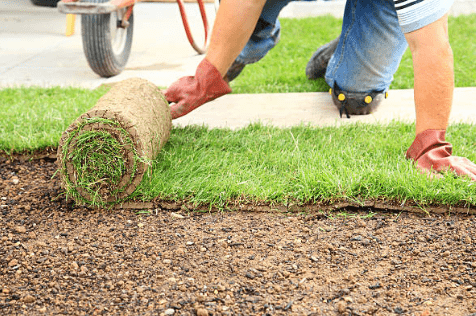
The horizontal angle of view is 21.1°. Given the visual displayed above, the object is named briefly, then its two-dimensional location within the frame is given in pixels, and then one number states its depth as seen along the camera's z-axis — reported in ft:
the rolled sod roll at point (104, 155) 9.51
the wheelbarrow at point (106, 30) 12.17
